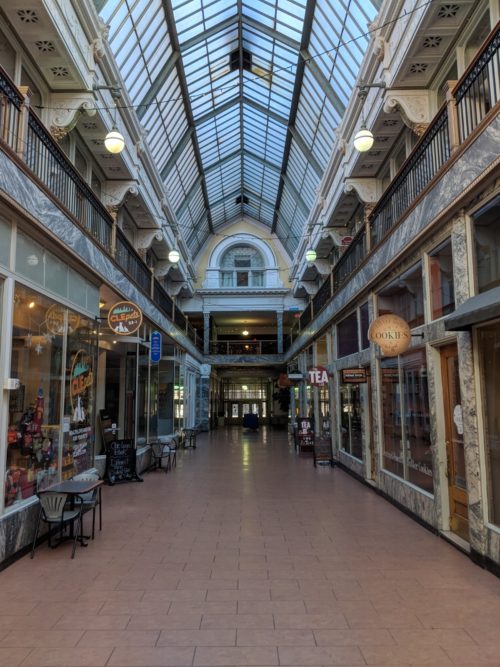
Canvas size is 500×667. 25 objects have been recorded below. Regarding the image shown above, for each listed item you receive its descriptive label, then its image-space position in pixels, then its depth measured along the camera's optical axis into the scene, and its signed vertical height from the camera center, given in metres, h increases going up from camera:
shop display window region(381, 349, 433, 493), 7.61 -0.43
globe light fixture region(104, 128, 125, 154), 8.17 +4.29
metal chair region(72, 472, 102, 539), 6.46 -1.41
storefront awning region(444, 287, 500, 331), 4.79 +0.84
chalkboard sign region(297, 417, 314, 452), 17.19 -1.39
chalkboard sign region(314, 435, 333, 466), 14.34 -1.63
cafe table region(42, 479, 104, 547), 6.00 -1.13
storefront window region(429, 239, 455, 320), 6.68 +1.61
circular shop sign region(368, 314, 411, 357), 7.49 +0.91
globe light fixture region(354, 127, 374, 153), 8.44 +4.39
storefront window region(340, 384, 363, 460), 12.10 -0.65
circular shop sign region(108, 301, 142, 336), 9.99 +1.65
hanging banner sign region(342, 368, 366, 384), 10.77 +0.42
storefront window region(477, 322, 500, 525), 5.35 -0.13
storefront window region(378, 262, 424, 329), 7.95 +1.74
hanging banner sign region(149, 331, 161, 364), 14.66 +1.50
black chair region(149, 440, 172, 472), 13.29 -1.52
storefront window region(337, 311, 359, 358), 12.42 +1.62
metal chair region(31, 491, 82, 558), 5.93 -1.34
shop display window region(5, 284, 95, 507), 6.21 +0.05
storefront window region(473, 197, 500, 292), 5.46 +1.70
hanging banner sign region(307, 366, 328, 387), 14.63 +0.56
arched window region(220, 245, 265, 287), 33.94 +9.04
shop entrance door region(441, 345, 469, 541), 6.36 -0.68
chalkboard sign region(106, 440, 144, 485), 11.20 -1.48
